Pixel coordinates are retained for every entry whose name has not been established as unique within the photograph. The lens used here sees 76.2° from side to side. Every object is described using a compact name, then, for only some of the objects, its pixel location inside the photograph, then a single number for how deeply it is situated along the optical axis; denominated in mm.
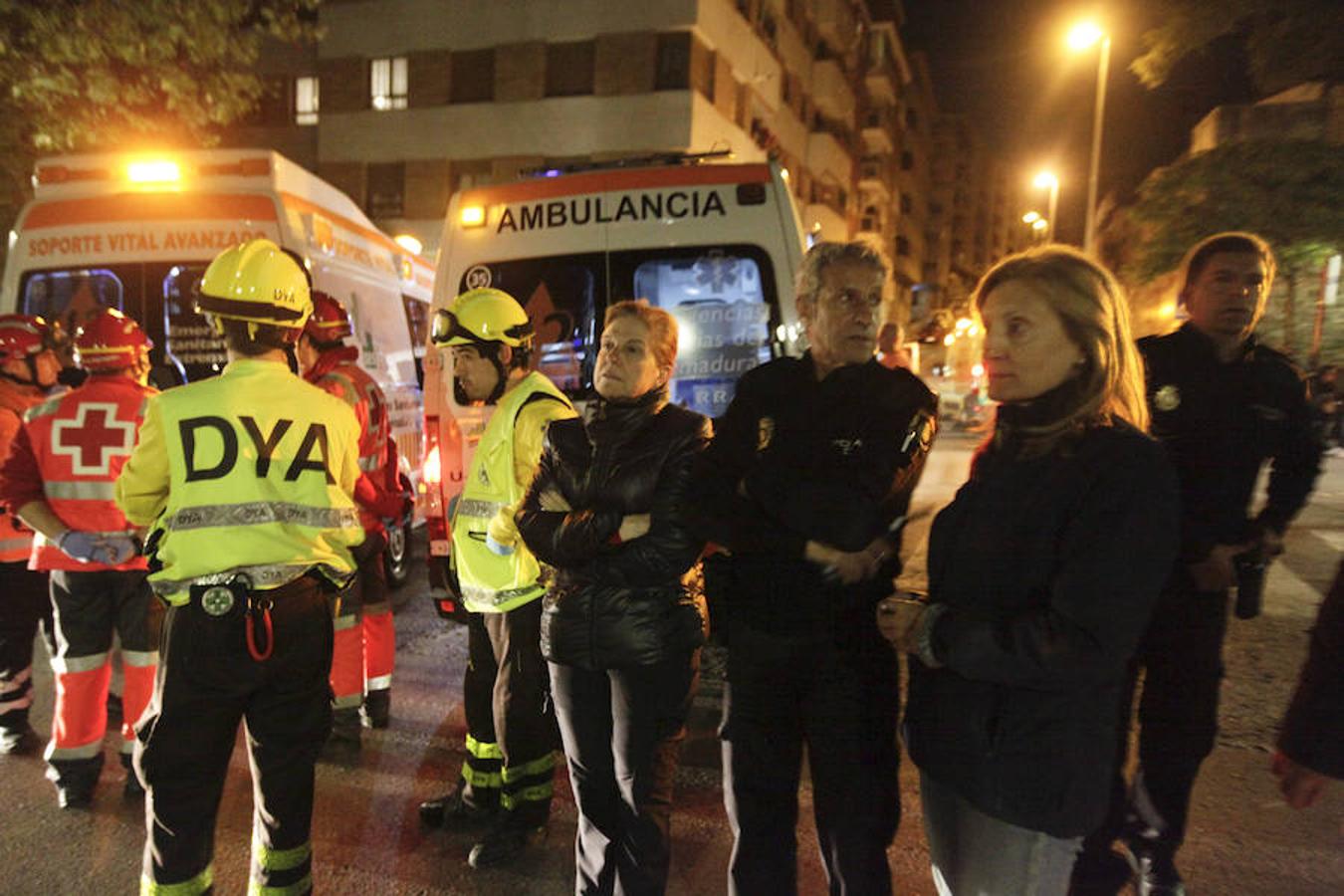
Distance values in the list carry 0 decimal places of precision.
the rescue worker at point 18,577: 3926
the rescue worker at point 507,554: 2982
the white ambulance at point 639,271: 4422
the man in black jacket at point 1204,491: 2680
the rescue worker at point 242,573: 2275
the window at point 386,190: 24469
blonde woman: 1517
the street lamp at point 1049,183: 24781
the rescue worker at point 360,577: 4000
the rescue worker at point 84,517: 3367
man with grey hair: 2055
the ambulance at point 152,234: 5949
